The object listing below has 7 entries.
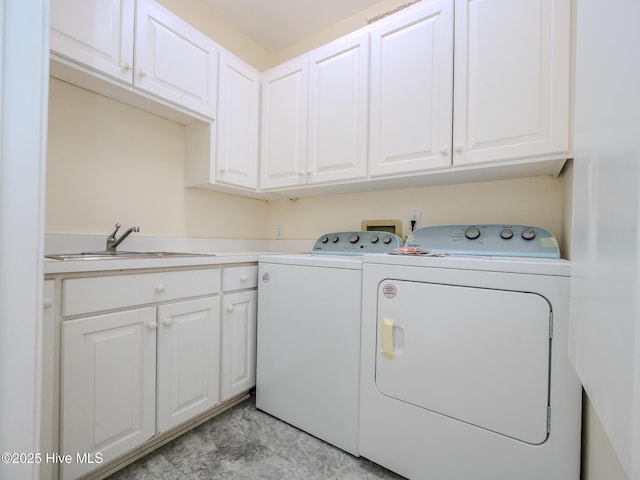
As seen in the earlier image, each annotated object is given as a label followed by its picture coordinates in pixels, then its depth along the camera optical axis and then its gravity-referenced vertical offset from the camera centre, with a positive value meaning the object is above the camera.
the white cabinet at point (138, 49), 1.24 +0.92
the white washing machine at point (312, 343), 1.35 -0.53
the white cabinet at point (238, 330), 1.59 -0.52
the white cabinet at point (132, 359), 1.05 -0.52
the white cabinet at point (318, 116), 1.69 +0.79
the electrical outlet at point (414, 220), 1.81 +0.14
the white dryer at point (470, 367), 0.95 -0.46
